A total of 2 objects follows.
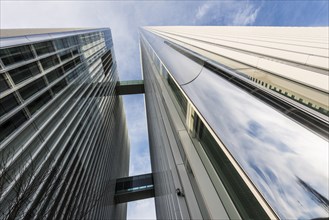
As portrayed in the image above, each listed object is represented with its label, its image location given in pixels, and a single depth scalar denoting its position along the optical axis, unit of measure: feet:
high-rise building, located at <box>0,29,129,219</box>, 24.73
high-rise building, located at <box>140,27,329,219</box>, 4.78
